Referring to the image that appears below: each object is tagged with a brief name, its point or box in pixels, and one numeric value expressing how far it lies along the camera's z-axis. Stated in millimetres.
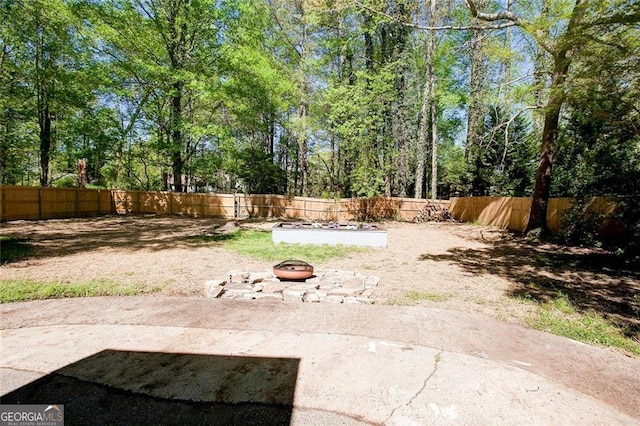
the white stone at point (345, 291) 4008
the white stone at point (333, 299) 3926
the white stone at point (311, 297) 3926
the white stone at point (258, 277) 4496
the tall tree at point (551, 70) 5559
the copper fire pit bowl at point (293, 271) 4434
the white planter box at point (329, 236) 8047
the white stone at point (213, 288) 4027
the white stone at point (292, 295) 3967
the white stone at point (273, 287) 4138
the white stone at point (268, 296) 4020
